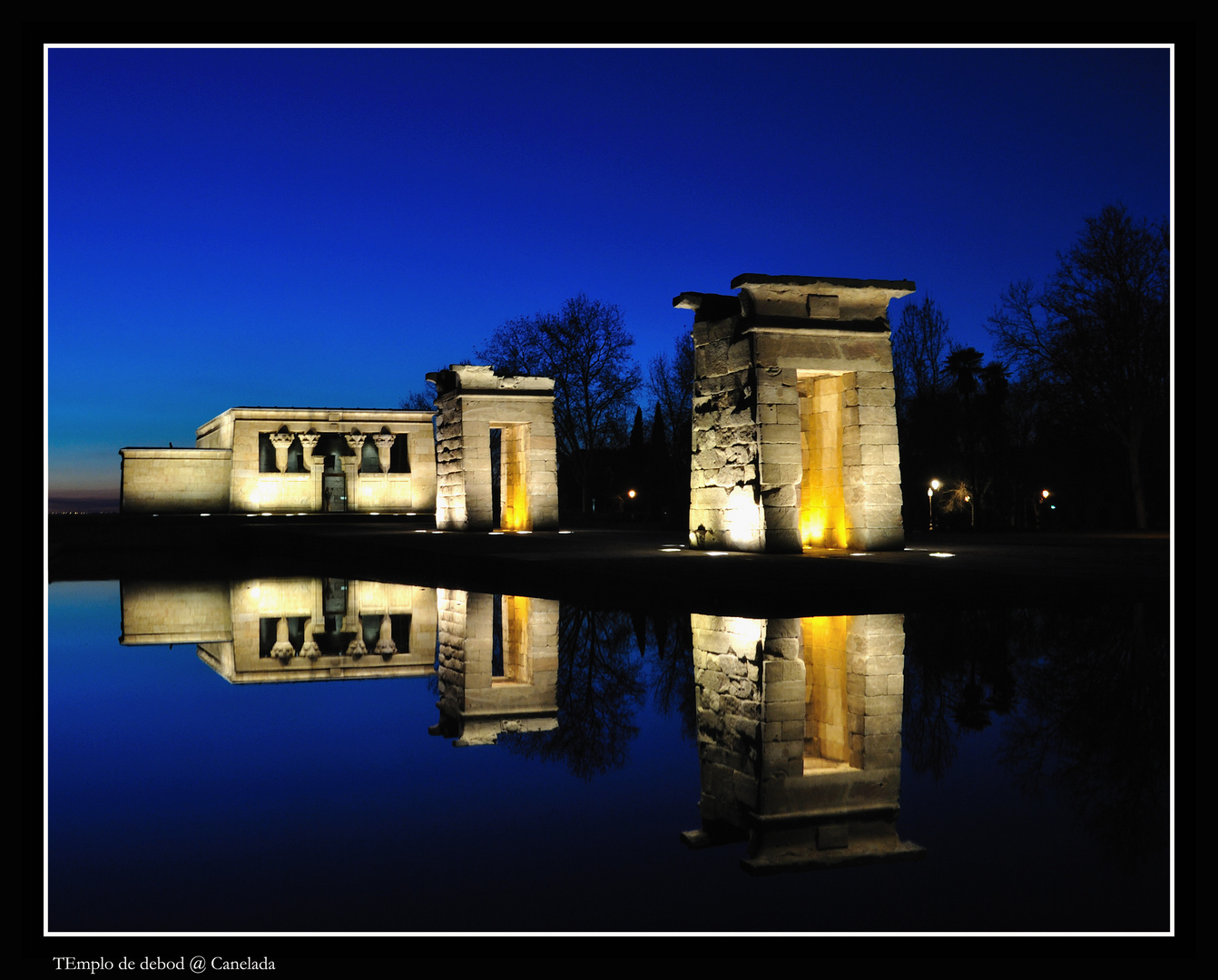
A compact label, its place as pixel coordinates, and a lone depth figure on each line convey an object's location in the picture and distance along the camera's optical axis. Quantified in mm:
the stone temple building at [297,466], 41500
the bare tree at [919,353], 46812
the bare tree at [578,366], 40094
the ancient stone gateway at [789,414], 15180
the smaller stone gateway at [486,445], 26109
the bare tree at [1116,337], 28969
